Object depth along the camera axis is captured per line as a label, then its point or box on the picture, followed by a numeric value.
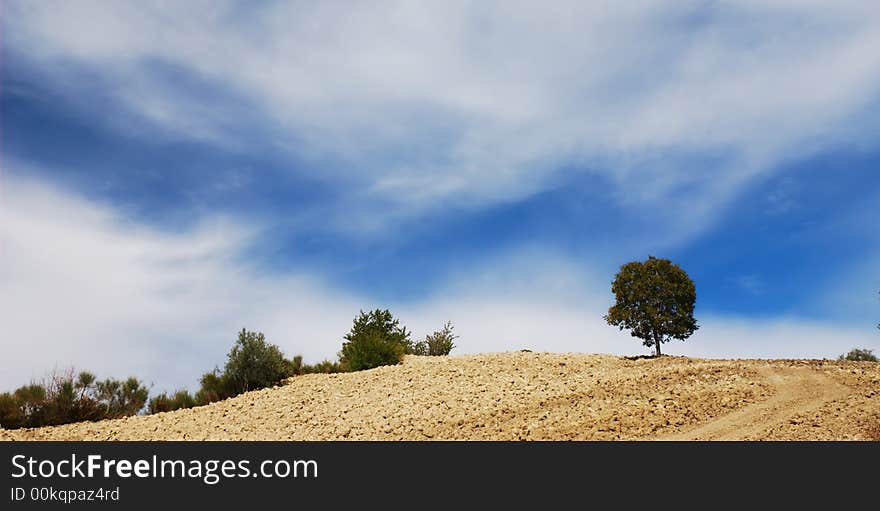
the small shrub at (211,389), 22.47
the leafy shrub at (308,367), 25.80
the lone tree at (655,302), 28.03
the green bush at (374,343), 24.81
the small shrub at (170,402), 22.23
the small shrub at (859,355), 34.19
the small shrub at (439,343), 32.03
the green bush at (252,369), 22.92
